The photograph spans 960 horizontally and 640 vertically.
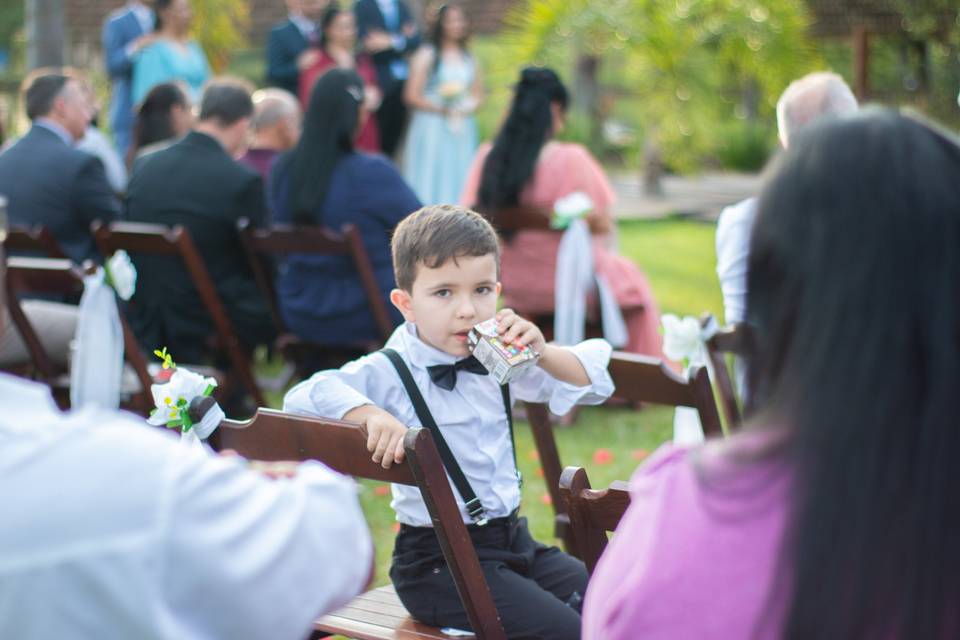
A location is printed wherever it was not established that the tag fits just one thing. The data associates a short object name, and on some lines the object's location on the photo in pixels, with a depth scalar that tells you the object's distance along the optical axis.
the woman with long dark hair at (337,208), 5.71
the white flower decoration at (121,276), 4.73
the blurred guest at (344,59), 9.23
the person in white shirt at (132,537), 1.36
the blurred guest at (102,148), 7.54
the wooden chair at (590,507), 2.10
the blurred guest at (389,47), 9.79
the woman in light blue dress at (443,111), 9.48
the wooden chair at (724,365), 3.50
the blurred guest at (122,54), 9.30
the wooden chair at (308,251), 5.42
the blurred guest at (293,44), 9.61
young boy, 2.76
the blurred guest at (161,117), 6.99
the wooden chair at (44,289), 4.83
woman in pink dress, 6.23
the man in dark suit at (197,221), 5.69
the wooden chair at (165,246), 5.12
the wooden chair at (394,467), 2.26
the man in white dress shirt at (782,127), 4.05
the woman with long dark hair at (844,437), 1.28
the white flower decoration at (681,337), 3.66
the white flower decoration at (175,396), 2.62
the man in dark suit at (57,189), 5.78
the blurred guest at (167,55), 8.91
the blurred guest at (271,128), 7.14
